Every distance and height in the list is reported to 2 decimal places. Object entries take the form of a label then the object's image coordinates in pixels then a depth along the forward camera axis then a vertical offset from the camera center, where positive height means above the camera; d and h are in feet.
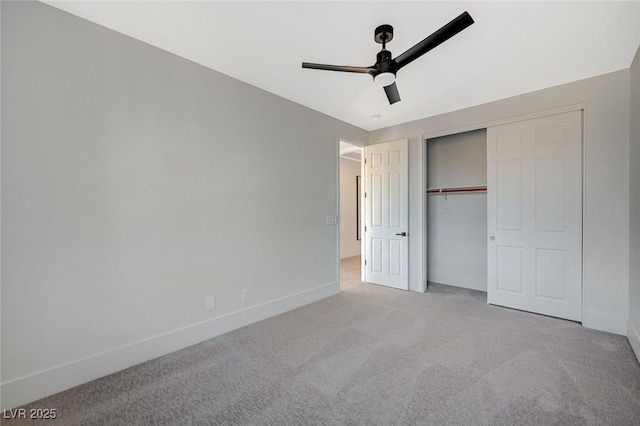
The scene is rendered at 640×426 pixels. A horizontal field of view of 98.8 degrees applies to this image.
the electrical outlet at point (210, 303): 8.83 -2.91
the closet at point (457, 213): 13.82 +0.01
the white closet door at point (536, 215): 9.89 -0.06
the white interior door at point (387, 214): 13.97 -0.05
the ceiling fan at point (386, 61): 6.06 +3.68
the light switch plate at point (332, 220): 13.10 -0.33
